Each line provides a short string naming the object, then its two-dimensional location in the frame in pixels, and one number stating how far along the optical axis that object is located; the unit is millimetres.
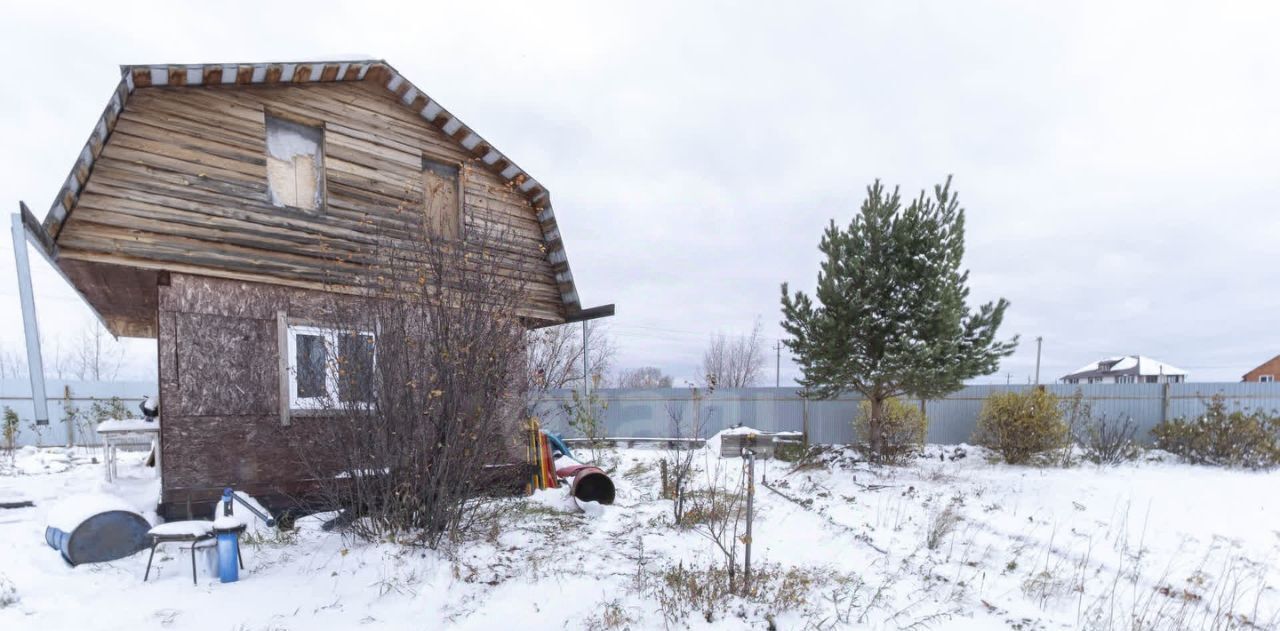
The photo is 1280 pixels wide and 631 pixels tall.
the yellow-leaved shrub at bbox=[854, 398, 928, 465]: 10938
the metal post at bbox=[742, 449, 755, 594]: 3992
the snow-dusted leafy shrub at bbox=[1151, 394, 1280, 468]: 9906
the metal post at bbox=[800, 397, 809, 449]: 15078
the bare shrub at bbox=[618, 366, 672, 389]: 49691
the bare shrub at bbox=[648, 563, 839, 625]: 3820
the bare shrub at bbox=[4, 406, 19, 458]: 11598
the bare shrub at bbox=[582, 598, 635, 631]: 3621
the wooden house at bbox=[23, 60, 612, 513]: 5316
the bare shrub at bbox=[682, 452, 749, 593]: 4227
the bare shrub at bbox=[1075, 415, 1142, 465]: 10547
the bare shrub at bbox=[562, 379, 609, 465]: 12469
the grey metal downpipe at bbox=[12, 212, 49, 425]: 5746
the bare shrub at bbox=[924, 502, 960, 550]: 5609
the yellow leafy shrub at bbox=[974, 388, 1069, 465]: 10289
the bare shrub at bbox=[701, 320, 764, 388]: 40281
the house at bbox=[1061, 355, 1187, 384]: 36656
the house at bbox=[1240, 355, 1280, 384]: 37875
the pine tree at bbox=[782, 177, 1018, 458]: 9664
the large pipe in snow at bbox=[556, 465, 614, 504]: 7265
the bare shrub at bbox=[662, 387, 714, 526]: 6207
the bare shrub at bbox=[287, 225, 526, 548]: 4738
